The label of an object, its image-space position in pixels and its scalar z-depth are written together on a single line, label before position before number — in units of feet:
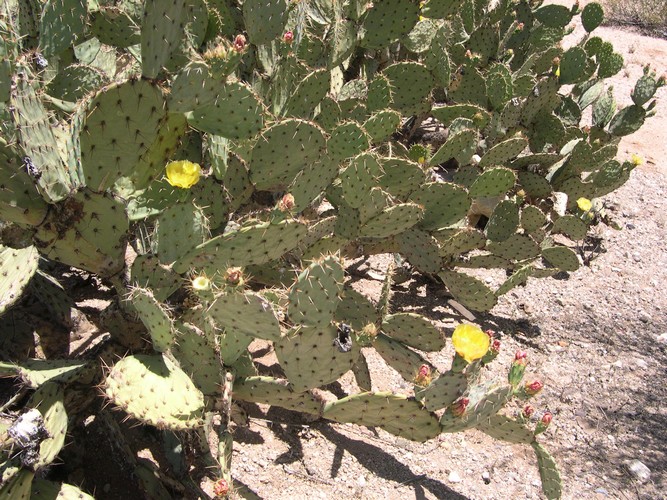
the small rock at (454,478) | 8.74
